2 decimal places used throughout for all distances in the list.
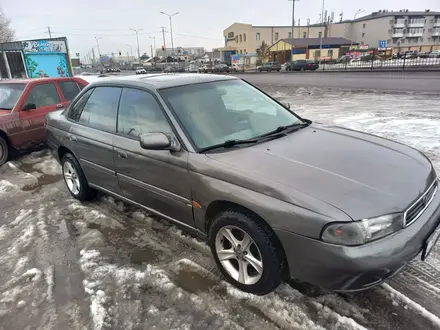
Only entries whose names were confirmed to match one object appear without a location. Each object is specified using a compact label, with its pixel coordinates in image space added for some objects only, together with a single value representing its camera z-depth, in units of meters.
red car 6.84
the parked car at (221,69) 50.65
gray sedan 2.14
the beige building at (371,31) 85.56
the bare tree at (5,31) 45.29
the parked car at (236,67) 55.19
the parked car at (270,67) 45.91
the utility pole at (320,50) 66.02
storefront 19.48
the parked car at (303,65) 41.59
